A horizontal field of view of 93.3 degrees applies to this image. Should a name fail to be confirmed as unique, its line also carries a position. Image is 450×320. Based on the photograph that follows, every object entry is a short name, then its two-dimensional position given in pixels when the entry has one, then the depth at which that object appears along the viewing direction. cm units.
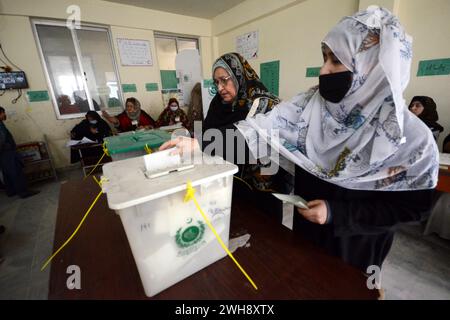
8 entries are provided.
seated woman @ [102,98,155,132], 353
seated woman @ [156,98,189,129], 385
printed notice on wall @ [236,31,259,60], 347
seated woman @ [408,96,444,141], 183
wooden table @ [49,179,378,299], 49
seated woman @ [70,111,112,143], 321
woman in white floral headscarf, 56
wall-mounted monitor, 281
